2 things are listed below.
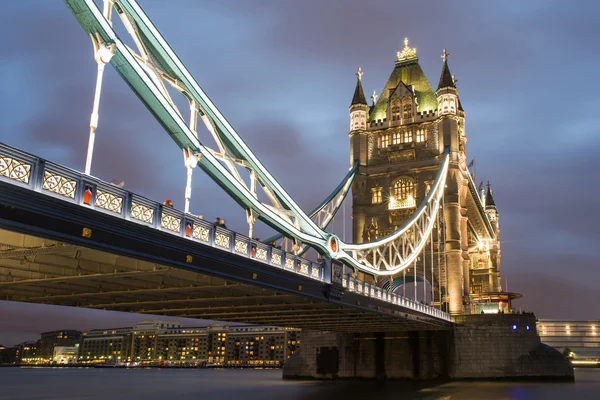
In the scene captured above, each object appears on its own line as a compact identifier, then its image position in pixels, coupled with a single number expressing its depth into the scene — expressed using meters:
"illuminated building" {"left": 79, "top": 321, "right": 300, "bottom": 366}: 180.88
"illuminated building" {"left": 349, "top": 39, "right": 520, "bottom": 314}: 62.81
